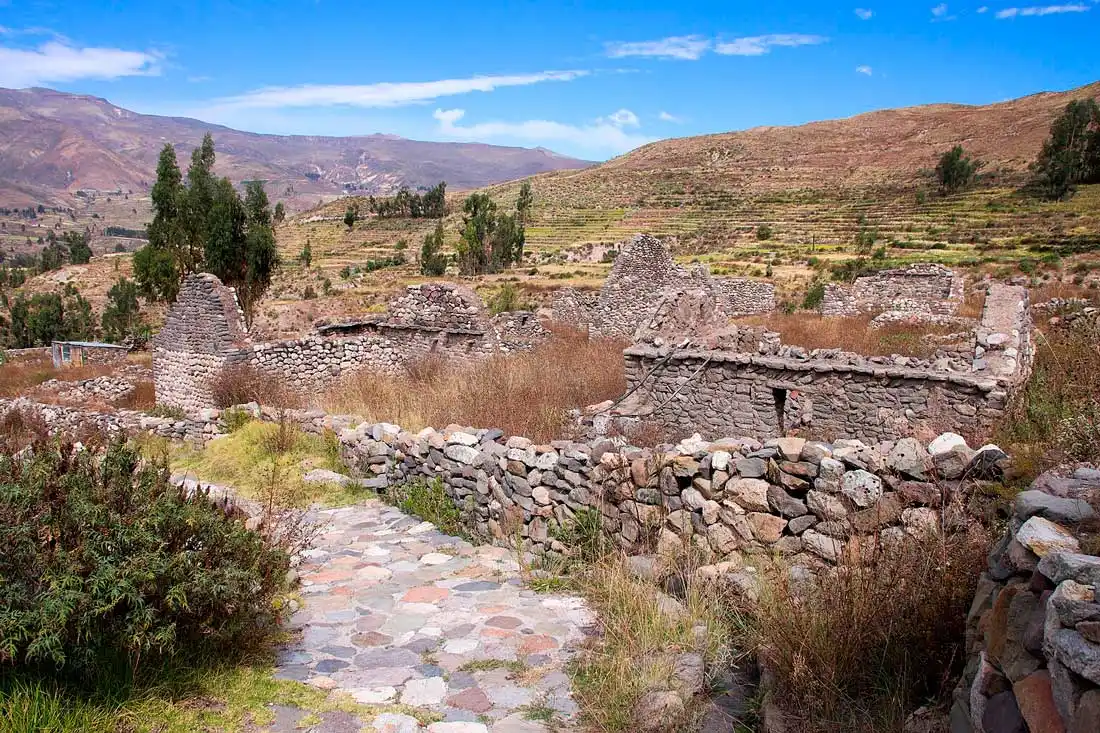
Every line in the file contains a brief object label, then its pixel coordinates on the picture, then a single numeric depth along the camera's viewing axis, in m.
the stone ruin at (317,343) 13.42
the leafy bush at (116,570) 2.77
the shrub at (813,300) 25.92
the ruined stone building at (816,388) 8.75
